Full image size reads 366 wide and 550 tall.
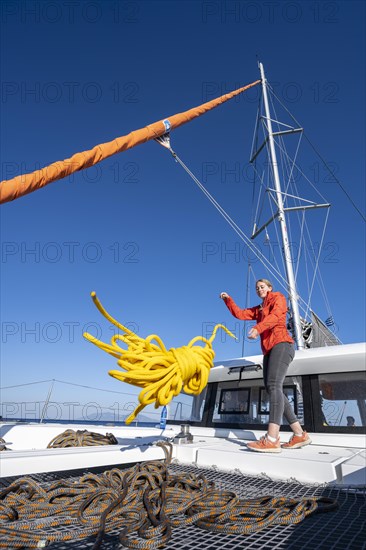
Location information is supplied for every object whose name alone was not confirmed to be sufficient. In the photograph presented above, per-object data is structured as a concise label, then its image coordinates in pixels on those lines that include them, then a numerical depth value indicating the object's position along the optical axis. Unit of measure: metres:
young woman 3.42
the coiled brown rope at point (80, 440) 3.65
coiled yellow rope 2.65
